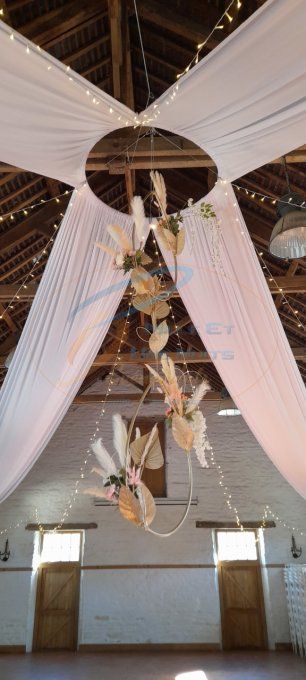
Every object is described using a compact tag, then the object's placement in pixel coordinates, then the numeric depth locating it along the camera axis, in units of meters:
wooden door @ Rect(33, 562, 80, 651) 8.41
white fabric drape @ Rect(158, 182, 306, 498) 2.94
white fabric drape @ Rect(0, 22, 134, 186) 2.01
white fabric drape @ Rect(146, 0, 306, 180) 1.86
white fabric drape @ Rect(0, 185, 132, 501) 3.02
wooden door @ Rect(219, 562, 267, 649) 8.38
